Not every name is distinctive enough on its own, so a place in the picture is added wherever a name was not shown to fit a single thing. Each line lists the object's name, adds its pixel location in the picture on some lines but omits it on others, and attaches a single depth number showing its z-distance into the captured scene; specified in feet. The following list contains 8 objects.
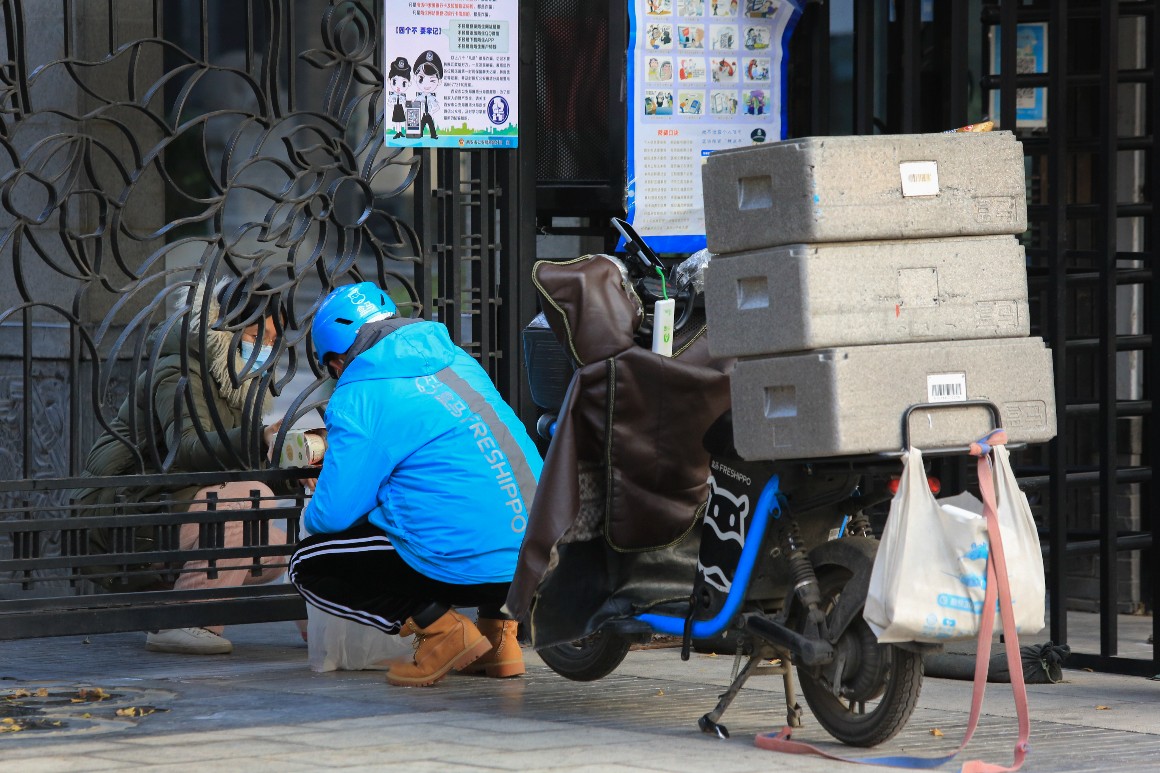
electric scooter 32.55
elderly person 45.88
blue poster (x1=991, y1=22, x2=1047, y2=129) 54.54
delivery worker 41.01
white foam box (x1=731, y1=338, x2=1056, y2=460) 31.07
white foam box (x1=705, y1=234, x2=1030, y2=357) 31.35
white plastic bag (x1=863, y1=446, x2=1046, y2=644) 30.04
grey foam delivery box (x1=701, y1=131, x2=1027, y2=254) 31.37
